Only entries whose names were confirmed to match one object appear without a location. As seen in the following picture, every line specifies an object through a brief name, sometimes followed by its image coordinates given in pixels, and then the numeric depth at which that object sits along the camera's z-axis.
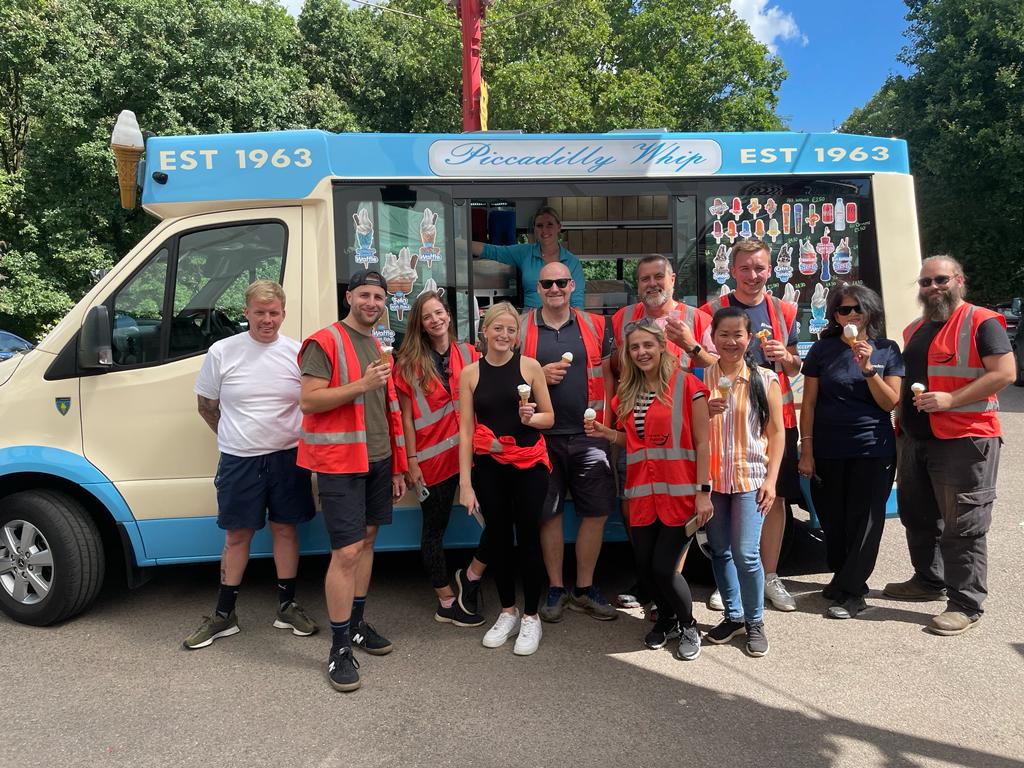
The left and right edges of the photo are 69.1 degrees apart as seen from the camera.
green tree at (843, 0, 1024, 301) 16.47
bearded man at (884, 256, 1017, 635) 3.94
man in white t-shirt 3.78
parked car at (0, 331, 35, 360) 13.85
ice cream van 4.16
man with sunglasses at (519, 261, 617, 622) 3.95
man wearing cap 3.44
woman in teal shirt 4.72
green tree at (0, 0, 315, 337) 16.72
